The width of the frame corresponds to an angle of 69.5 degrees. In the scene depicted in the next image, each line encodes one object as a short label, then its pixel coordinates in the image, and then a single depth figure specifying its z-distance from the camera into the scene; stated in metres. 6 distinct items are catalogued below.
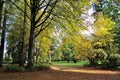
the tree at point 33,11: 6.73
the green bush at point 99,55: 10.45
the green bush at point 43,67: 7.24
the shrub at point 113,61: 8.78
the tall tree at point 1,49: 7.10
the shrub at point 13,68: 5.91
